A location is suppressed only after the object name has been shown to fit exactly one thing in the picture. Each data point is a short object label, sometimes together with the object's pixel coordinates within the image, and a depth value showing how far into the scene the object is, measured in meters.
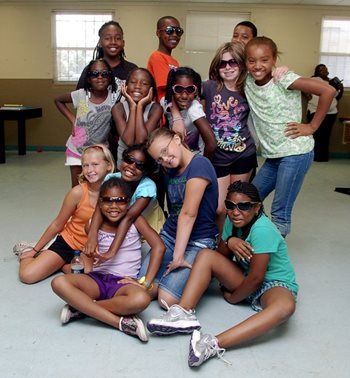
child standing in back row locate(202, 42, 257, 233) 2.61
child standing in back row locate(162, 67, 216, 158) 2.55
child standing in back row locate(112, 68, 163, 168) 2.65
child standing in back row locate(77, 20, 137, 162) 3.01
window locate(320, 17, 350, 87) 8.20
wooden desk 6.83
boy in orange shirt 2.96
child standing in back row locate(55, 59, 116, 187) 2.87
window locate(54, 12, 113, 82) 8.09
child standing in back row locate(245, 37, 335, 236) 2.47
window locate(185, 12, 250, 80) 8.07
